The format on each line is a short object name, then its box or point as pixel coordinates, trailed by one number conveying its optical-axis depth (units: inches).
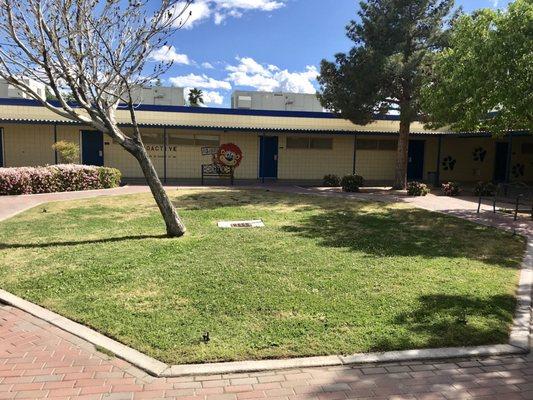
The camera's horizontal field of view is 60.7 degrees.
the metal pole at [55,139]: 813.9
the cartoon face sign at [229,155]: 918.4
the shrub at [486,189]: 711.7
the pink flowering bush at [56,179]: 602.5
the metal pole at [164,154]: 863.7
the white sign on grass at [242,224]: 413.1
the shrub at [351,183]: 743.7
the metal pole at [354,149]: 925.6
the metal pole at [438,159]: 906.2
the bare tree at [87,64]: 308.2
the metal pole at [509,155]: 742.4
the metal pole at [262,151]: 902.0
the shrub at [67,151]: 761.0
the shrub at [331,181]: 835.4
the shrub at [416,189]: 695.2
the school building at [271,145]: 853.2
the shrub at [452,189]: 706.2
